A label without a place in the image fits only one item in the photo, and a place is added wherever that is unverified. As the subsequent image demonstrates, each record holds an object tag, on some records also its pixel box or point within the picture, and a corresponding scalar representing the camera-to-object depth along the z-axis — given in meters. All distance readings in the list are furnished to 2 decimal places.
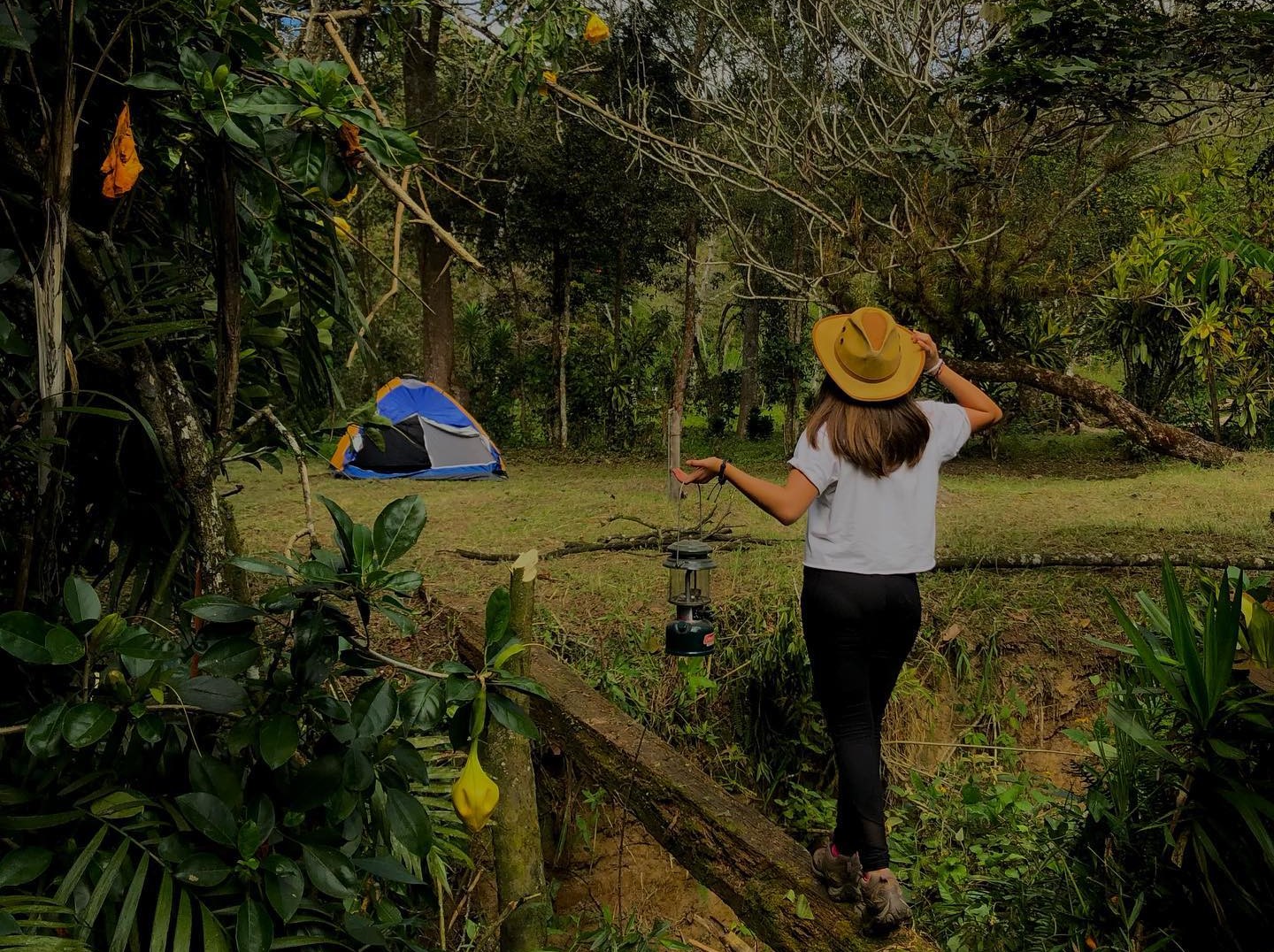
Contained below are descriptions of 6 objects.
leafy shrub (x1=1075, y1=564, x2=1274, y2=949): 1.61
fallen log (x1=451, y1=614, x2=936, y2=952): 2.46
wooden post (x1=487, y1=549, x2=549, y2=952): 2.35
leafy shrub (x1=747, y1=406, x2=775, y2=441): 15.49
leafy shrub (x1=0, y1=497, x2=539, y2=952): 1.30
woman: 2.43
